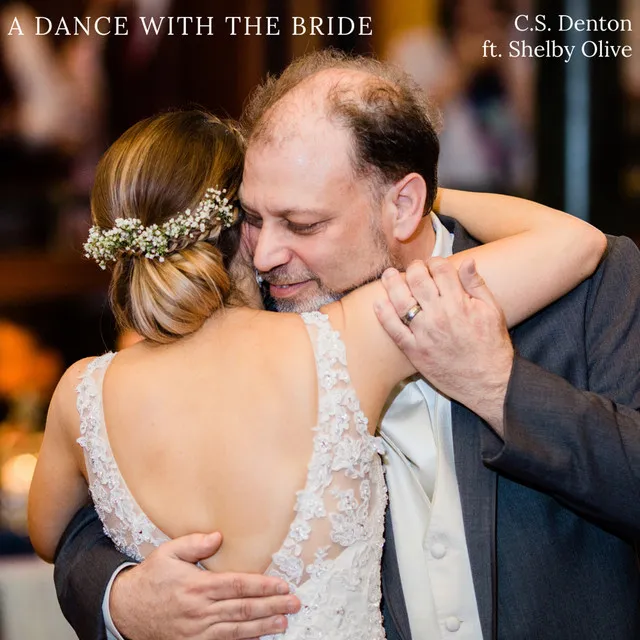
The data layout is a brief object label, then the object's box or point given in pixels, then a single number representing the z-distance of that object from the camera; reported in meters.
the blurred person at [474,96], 5.84
